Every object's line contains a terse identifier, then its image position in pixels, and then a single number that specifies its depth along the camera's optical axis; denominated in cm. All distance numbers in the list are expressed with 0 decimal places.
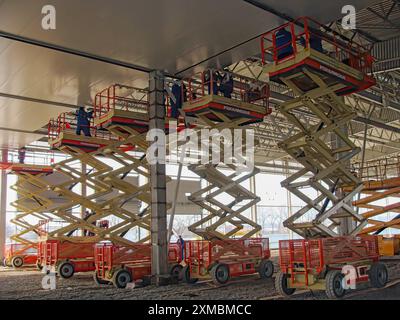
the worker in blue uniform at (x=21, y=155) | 3142
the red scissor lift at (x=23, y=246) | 2672
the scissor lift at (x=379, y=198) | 2173
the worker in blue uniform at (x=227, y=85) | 1647
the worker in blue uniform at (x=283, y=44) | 1230
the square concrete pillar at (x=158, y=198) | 1598
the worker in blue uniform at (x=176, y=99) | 1728
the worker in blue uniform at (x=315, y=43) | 1286
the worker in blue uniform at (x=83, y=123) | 2105
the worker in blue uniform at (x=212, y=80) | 1540
